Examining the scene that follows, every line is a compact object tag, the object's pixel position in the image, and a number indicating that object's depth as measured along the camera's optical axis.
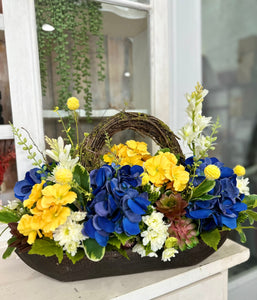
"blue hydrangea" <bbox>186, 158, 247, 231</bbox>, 0.56
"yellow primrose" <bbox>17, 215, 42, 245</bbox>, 0.49
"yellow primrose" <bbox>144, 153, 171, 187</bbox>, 0.61
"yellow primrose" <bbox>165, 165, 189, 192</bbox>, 0.58
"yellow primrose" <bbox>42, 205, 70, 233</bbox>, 0.48
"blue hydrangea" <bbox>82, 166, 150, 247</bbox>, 0.50
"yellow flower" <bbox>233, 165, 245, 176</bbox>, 0.69
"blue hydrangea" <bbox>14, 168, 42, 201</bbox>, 0.61
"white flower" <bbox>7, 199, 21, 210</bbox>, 0.62
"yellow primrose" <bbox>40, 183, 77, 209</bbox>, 0.49
